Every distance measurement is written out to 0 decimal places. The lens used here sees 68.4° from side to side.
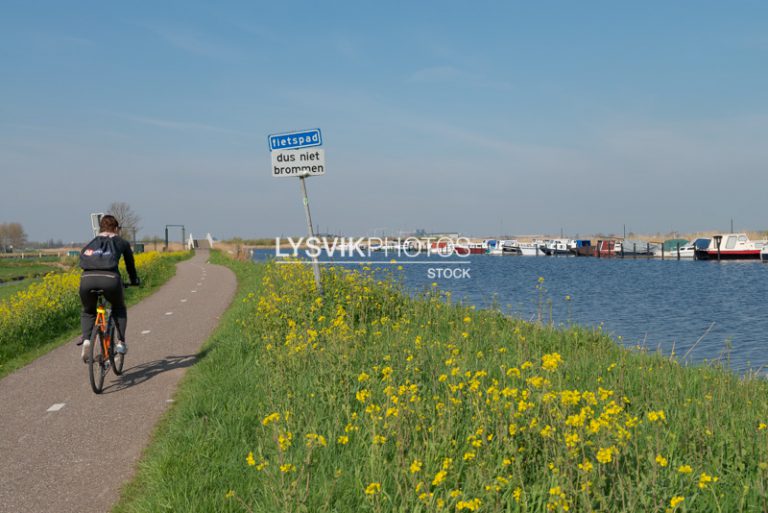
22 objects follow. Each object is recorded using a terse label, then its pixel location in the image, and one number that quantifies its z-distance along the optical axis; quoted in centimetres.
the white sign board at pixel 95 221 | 2384
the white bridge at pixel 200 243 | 8601
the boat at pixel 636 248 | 10062
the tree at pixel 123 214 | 6978
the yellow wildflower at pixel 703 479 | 318
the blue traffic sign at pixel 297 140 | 1241
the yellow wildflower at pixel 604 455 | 330
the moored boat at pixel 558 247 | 11406
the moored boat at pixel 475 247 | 12638
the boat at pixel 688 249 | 8966
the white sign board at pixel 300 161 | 1247
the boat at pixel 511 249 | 12531
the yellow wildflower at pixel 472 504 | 318
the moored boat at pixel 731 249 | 7800
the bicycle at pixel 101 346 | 770
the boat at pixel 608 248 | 10643
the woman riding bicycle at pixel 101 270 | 752
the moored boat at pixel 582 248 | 11156
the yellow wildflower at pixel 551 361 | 457
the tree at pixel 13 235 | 17286
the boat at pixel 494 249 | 13288
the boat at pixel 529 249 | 12119
